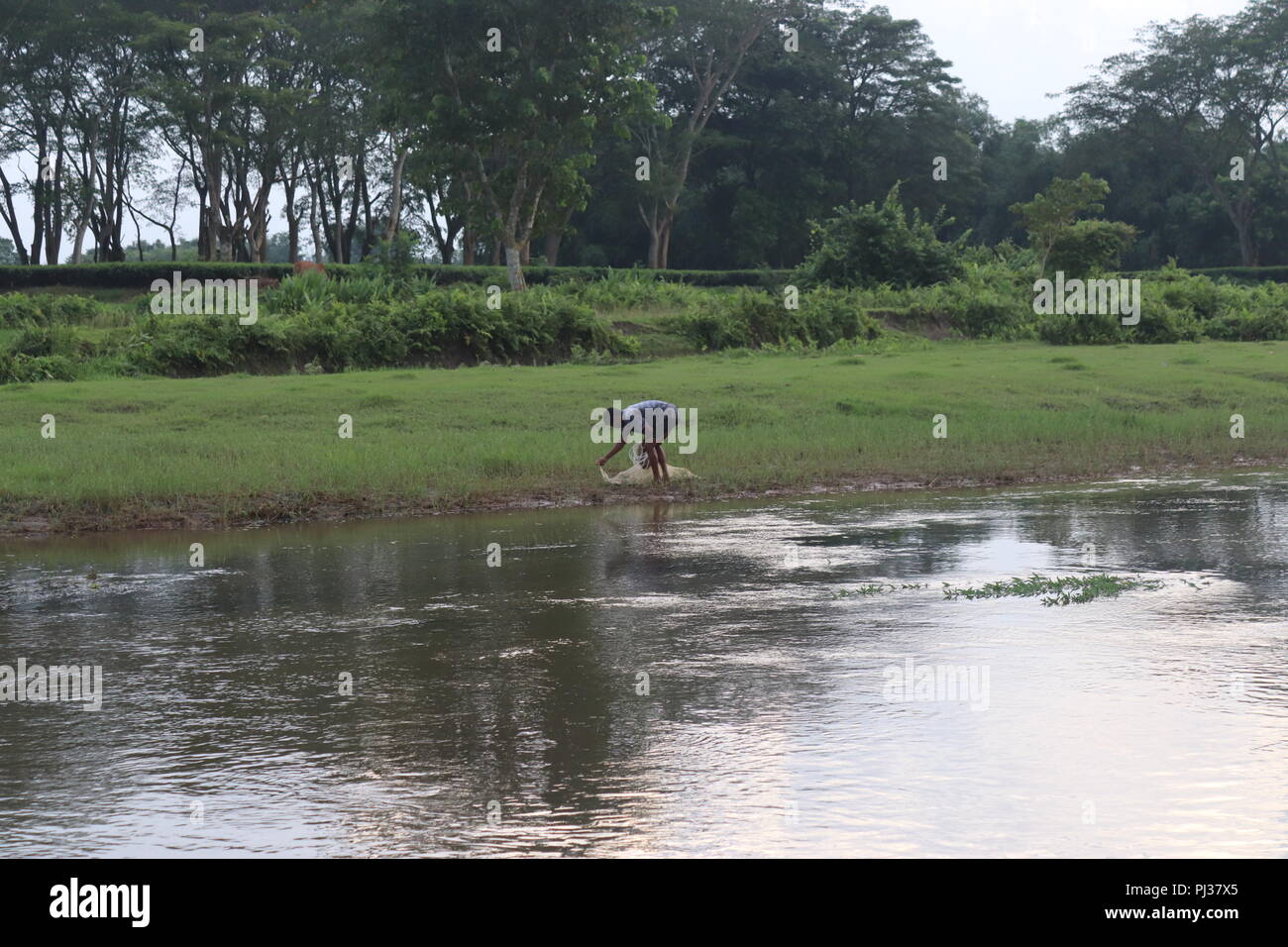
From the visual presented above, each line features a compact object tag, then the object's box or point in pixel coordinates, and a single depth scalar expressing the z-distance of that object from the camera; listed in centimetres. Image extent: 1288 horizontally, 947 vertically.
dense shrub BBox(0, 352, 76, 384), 2544
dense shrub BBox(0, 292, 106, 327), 3067
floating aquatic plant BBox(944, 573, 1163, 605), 1042
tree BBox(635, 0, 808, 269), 5816
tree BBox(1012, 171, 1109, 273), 4366
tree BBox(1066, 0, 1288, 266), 6156
